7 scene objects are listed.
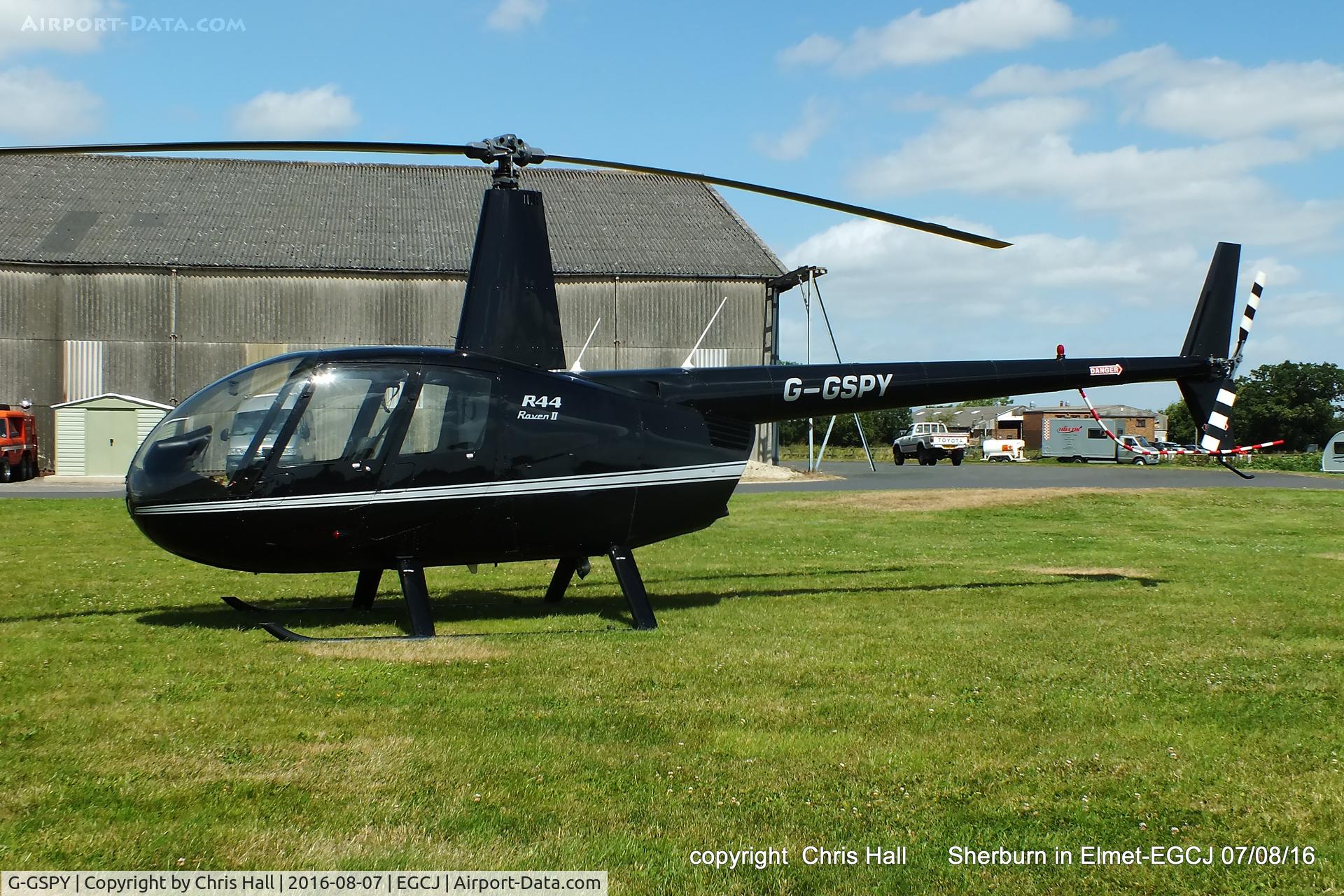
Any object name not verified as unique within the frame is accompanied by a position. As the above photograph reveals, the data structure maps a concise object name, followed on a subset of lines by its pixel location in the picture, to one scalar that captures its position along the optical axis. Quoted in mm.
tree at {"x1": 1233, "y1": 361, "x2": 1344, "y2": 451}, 81812
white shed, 37562
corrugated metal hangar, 39406
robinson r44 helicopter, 9367
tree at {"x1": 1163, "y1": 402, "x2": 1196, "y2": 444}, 108656
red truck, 35281
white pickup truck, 54156
